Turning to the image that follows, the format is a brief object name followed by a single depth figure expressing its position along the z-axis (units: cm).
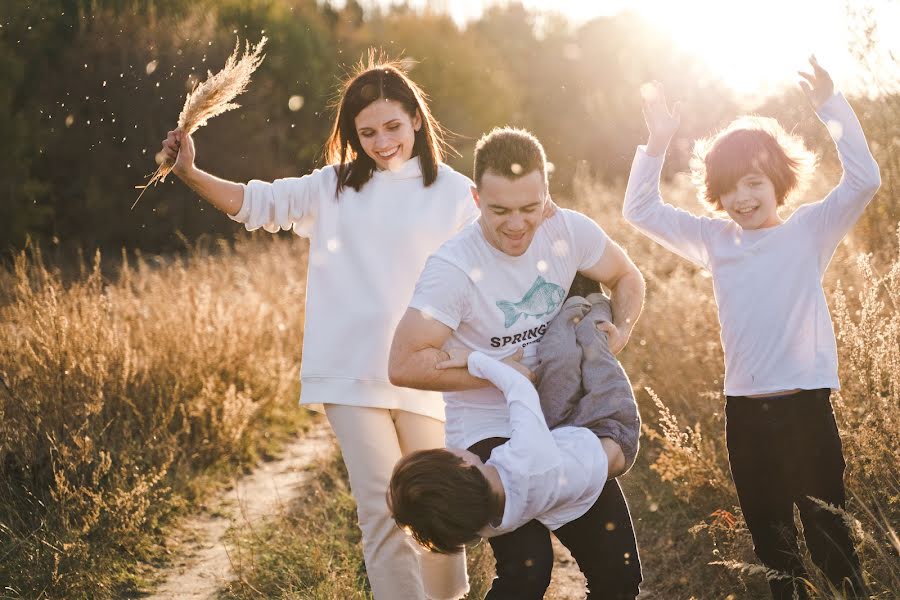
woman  335
